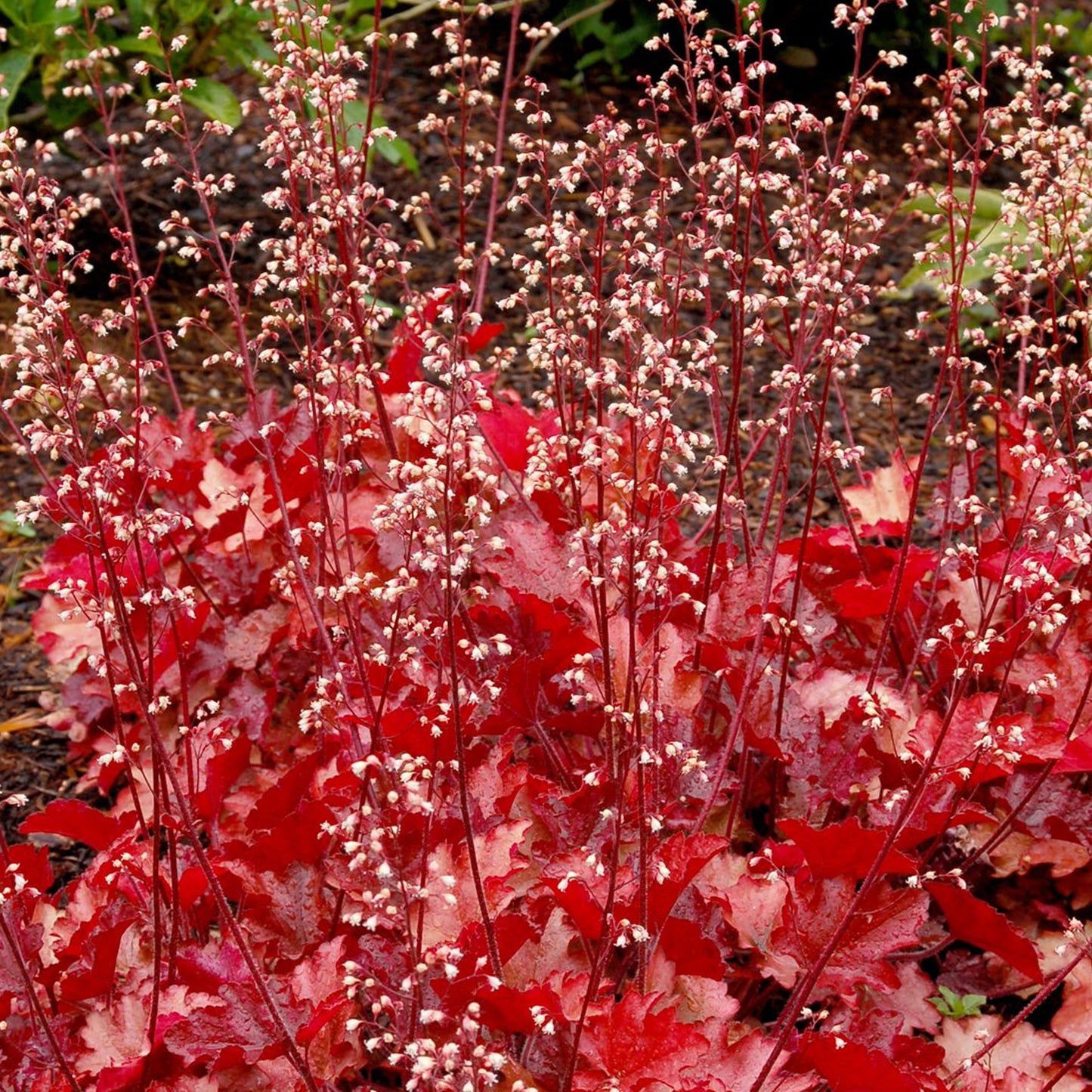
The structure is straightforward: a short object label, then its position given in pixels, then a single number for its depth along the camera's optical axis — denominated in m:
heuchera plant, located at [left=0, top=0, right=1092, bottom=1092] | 2.08
